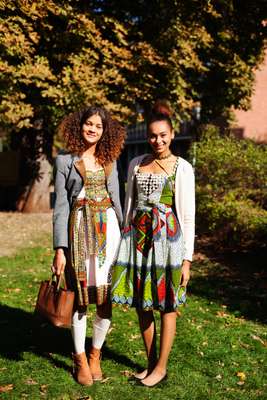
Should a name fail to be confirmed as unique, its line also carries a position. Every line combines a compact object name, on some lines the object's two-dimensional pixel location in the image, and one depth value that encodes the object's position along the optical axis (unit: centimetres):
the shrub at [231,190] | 867
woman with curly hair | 364
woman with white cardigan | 356
